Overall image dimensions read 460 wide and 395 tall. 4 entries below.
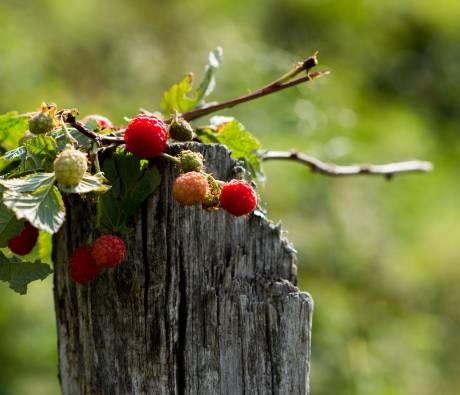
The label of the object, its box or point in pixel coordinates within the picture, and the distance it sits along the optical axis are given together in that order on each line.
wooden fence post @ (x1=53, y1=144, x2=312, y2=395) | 0.94
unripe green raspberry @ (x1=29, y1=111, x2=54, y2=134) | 0.91
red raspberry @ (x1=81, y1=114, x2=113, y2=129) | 0.97
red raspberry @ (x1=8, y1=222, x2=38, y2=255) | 0.94
